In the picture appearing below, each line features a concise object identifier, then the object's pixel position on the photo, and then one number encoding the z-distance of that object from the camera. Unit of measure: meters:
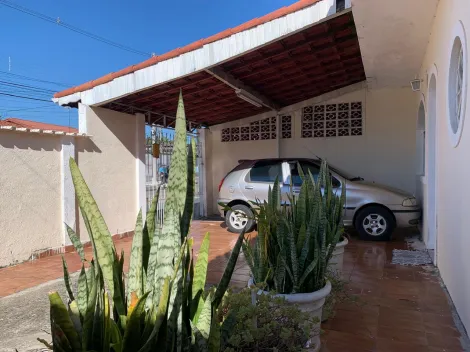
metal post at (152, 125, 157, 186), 8.05
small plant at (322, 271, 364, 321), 3.06
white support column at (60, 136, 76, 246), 5.77
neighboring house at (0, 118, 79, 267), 5.01
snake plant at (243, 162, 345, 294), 2.68
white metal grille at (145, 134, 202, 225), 7.93
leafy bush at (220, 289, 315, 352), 1.68
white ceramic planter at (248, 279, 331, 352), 2.51
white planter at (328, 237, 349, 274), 3.83
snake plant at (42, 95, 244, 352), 1.35
